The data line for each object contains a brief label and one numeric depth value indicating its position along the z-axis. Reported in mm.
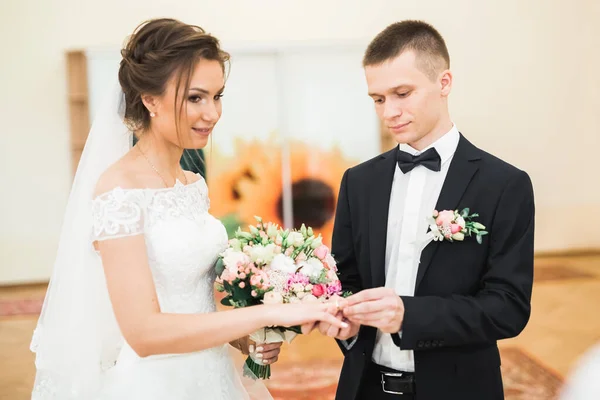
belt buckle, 2045
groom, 1910
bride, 1905
